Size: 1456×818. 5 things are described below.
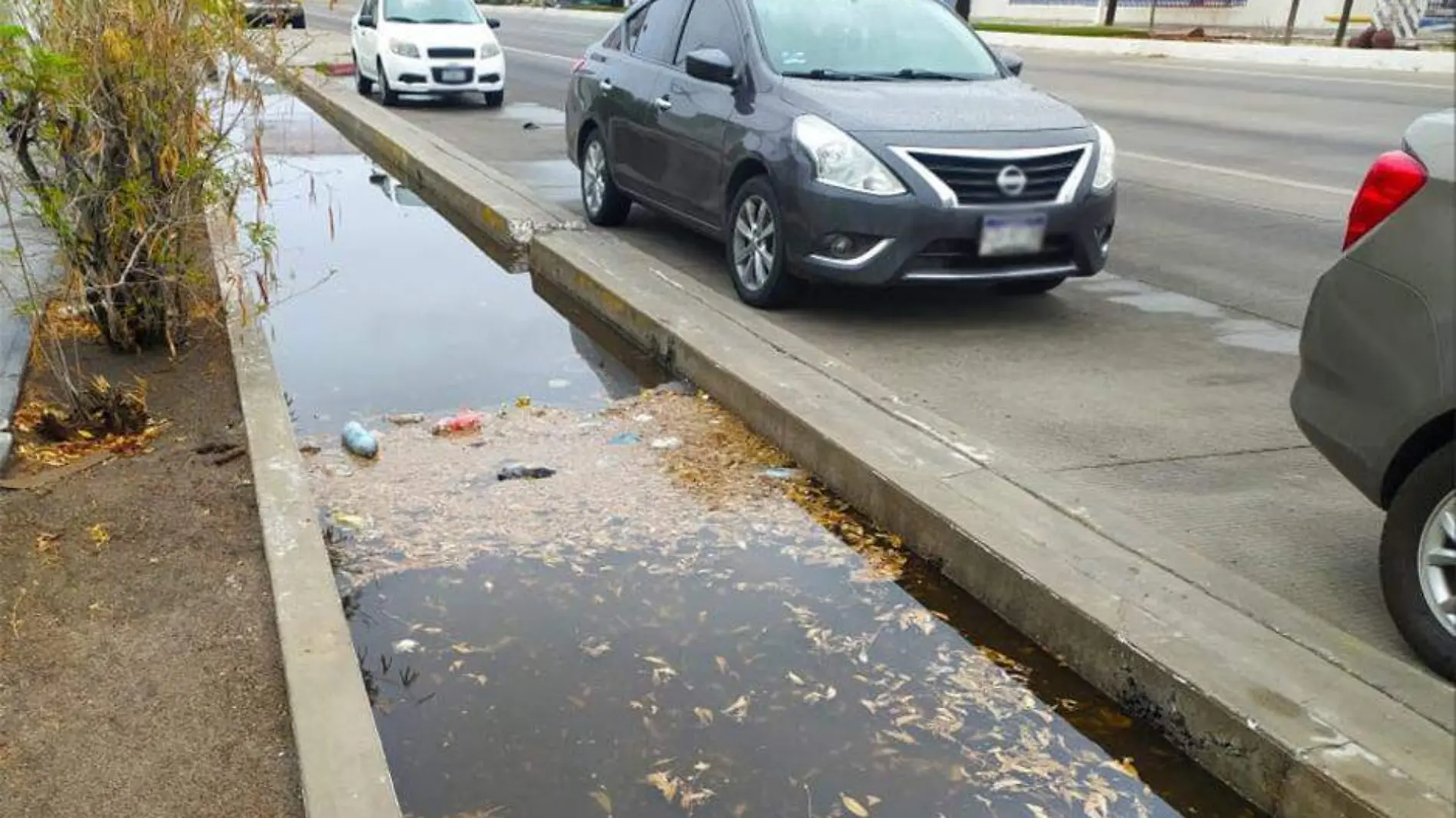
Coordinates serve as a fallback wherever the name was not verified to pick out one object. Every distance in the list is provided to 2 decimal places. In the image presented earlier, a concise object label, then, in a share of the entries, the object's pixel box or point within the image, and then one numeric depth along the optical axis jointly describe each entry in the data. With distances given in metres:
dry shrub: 5.09
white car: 17.36
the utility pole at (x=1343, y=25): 30.64
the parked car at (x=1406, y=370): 3.45
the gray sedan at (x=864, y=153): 6.48
